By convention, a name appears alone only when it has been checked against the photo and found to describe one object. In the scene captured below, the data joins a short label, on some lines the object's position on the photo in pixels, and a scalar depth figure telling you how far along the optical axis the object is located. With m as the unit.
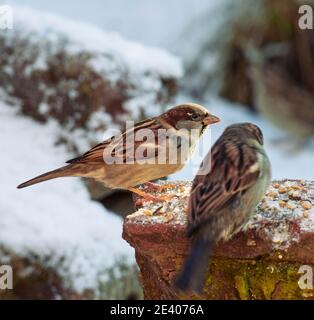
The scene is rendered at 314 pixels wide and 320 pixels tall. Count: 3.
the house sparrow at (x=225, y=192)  1.99
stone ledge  2.11
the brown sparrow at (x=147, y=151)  2.48
